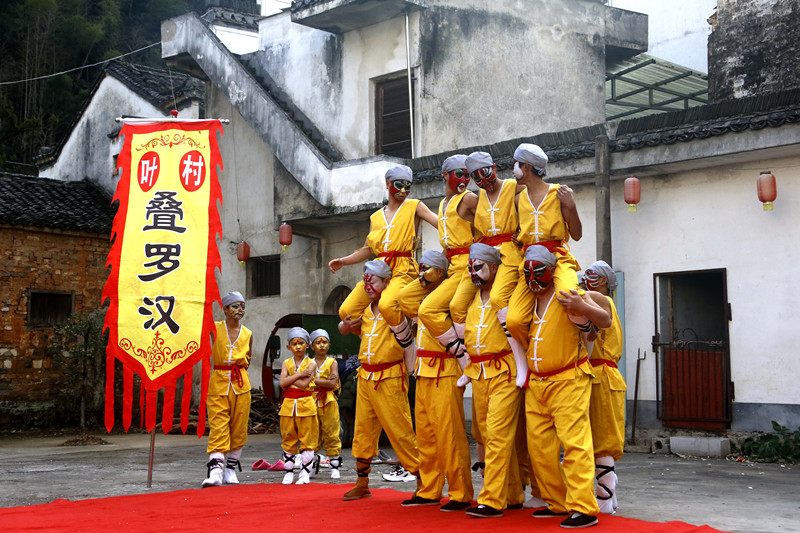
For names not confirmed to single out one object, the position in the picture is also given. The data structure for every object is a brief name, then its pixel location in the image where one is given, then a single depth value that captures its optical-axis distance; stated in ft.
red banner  30.04
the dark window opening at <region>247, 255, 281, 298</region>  65.00
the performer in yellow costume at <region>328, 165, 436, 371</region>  25.71
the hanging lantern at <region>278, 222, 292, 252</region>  58.34
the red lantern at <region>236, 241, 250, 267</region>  63.72
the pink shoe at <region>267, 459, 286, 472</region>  36.41
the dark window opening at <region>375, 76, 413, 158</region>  58.54
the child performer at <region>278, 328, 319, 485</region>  31.99
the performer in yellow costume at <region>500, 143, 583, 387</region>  22.13
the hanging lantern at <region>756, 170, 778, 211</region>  38.83
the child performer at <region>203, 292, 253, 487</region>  31.14
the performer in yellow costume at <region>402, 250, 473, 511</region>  23.45
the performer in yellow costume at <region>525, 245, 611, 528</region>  21.04
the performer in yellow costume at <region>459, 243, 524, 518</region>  21.80
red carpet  21.03
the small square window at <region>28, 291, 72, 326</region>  64.54
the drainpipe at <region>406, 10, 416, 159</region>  56.52
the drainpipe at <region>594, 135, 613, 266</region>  43.39
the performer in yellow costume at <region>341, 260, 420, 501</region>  25.41
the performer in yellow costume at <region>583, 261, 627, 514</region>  23.18
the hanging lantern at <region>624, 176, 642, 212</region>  42.63
